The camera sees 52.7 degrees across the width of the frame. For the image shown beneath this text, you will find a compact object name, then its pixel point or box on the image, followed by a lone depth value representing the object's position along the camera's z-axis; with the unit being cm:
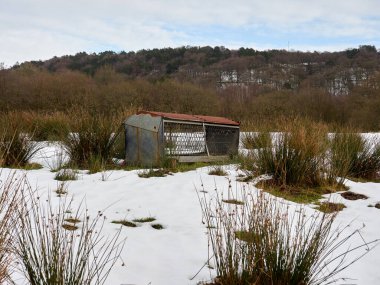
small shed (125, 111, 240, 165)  678
